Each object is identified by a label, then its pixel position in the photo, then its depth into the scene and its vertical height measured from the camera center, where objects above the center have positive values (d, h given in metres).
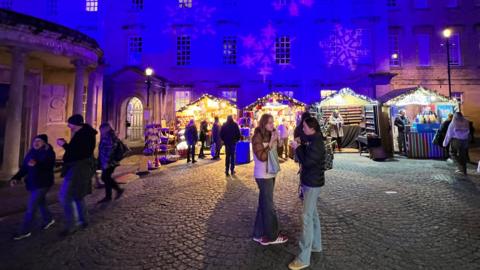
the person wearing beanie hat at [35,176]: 4.27 -0.50
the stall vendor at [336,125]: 15.02 +1.25
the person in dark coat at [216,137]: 12.69 +0.46
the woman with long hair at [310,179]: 3.24 -0.42
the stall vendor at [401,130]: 13.15 +0.84
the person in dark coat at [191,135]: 11.59 +0.51
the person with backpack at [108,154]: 6.12 -0.19
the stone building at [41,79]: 8.08 +2.75
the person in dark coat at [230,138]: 9.00 +0.29
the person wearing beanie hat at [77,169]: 4.36 -0.41
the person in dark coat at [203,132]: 13.30 +0.75
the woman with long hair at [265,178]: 3.83 -0.48
